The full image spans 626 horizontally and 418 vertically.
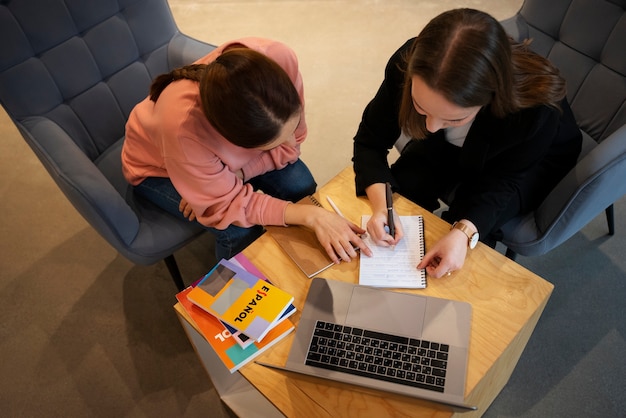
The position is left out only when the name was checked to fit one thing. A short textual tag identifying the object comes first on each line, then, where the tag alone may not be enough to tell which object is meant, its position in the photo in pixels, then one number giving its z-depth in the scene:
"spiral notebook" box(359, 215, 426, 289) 1.14
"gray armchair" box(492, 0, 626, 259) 1.22
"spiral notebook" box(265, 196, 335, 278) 1.20
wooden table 0.98
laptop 0.98
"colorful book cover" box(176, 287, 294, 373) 1.05
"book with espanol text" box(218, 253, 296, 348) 1.06
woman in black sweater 1.00
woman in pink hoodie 1.07
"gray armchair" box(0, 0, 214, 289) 1.33
